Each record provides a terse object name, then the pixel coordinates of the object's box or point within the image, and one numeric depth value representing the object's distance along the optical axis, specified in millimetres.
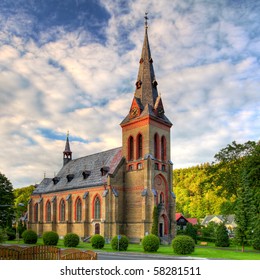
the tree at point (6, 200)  65438
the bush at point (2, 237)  23192
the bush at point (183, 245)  33344
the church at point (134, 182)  48625
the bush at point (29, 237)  47344
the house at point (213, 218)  126112
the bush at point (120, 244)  36969
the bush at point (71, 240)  41000
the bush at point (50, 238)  43838
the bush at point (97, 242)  39406
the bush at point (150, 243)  35656
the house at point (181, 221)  88000
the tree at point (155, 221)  45938
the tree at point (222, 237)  48656
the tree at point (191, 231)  54188
